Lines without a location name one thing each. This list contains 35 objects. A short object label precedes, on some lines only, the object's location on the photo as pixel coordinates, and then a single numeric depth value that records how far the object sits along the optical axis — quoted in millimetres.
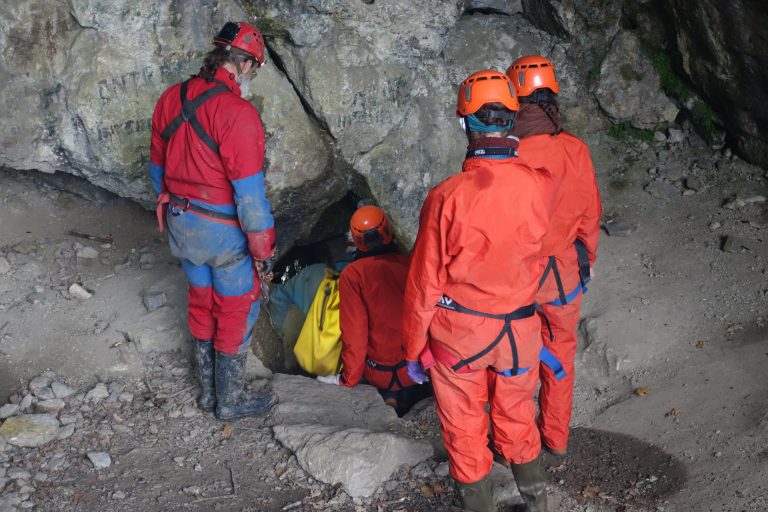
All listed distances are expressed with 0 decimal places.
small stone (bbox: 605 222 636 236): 6480
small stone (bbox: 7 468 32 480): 4320
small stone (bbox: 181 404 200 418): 4965
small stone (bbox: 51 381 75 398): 5066
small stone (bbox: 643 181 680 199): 6758
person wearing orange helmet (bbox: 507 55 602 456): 4020
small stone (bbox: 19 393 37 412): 4938
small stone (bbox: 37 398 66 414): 4941
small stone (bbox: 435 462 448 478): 4316
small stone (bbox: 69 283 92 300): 5887
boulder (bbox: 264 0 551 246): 6082
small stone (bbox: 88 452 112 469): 4477
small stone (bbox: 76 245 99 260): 6258
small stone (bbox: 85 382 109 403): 5055
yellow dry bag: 5730
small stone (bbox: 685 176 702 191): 6723
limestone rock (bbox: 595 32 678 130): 7152
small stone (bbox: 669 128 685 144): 7156
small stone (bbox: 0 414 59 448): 4613
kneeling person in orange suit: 5133
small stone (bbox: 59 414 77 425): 4824
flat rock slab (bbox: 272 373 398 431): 4910
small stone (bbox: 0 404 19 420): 4820
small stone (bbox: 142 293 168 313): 5762
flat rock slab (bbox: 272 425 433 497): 4234
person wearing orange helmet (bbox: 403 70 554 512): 3342
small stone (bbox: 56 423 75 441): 4695
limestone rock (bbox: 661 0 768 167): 5984
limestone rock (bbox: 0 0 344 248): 5605
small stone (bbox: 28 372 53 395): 5094
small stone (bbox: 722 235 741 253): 5992
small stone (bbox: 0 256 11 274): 5980
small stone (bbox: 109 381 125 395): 5137
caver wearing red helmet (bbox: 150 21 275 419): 4273
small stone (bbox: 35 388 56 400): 5027
